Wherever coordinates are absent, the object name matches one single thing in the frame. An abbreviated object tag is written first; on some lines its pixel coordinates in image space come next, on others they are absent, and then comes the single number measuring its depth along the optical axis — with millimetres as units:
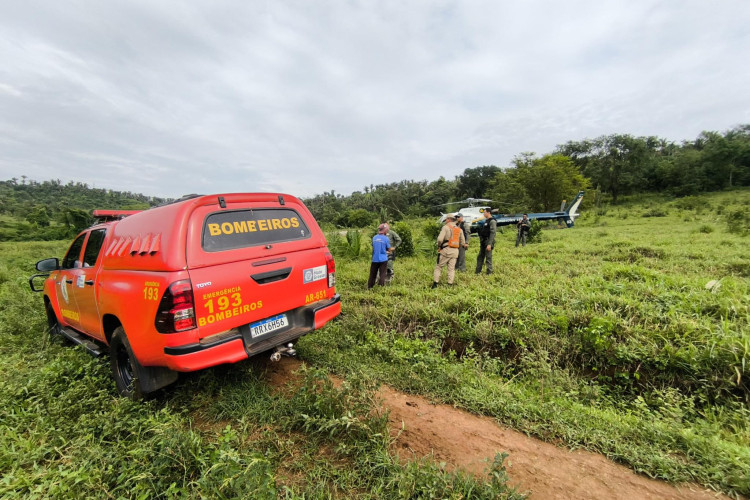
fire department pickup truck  2414
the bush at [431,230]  12276
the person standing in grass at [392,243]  7100
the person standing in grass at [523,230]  12539
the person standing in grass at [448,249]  6156
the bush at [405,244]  10422
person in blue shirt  6285
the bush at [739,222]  11469
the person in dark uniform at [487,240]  7250
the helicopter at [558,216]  17562
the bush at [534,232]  14047
